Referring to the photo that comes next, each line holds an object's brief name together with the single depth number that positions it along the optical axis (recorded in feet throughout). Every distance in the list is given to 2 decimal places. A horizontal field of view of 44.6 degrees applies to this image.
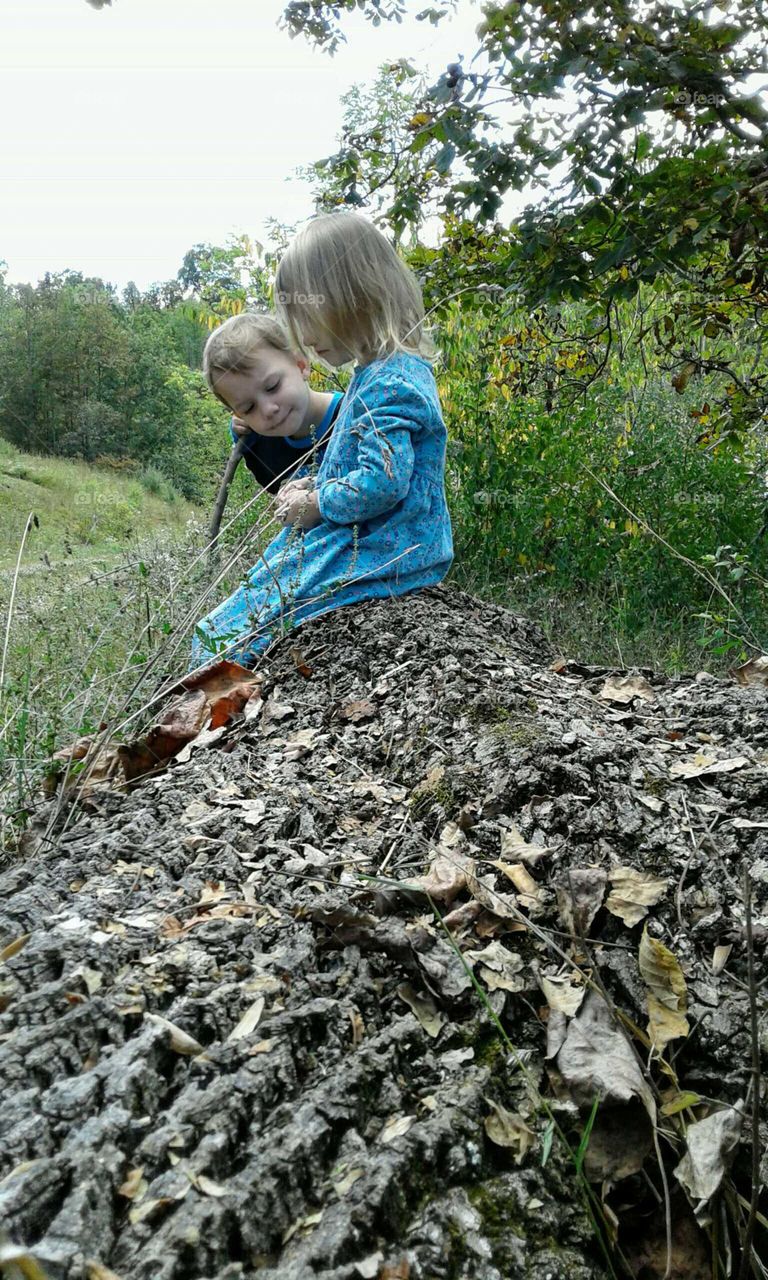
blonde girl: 3.55
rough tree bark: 1.05
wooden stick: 4.00
